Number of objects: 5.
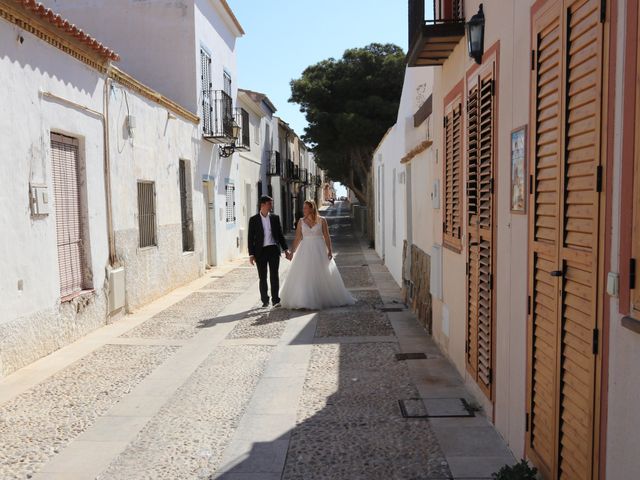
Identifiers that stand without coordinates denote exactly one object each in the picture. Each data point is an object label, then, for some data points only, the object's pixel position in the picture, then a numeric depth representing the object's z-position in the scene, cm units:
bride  962
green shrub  331
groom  971
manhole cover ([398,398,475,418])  480
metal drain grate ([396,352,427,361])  653
